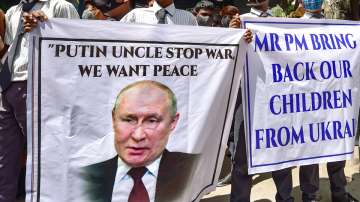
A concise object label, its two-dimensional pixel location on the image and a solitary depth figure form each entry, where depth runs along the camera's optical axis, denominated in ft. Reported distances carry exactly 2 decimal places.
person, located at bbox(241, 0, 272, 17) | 12.62
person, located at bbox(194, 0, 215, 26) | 15.57
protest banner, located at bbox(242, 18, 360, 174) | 11.54
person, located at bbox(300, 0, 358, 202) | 13.03
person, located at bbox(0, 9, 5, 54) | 10.84
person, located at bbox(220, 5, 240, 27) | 16.90
